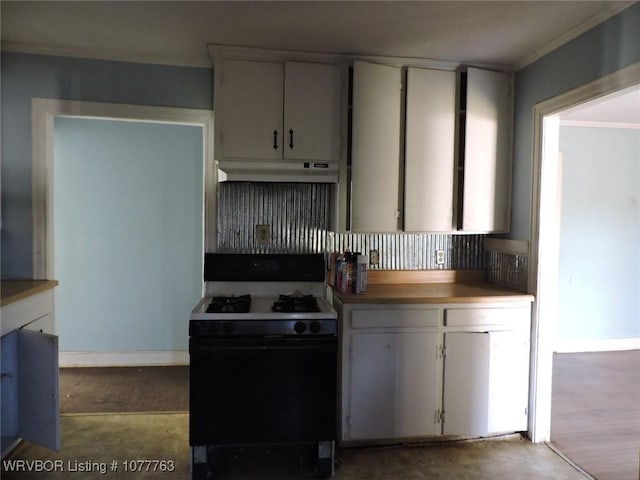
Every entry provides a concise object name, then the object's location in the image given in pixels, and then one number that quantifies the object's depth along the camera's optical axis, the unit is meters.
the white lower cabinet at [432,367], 2.31
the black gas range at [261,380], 2.02
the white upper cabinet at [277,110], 2.35
